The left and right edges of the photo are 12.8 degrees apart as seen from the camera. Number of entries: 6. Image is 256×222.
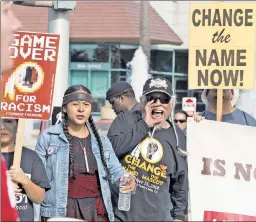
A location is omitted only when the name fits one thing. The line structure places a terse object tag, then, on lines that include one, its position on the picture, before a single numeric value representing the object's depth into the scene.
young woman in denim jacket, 7.87
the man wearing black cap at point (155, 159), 8.08
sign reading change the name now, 8.56
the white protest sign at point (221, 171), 7.49
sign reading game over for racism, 7.93
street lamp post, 14.26
